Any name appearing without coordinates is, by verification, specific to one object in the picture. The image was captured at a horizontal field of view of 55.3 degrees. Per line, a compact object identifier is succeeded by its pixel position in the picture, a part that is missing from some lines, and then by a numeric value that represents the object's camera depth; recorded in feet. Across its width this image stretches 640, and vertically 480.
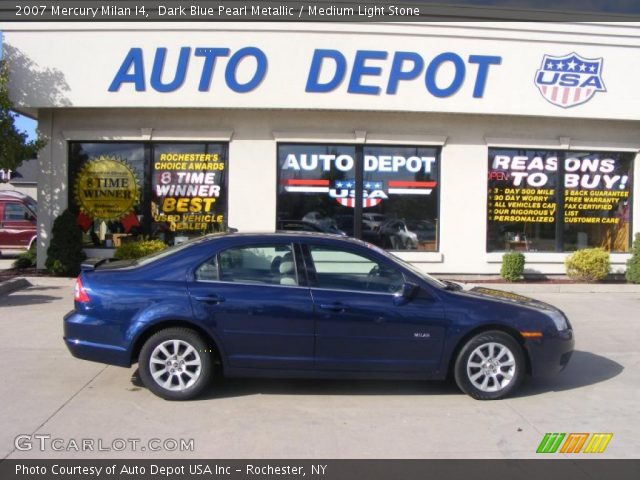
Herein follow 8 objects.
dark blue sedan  17.81
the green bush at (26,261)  43.29
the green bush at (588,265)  40.27
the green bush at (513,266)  40.22
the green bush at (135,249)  38.93
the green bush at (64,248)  39.19
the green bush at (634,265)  40.98
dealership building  38.96
